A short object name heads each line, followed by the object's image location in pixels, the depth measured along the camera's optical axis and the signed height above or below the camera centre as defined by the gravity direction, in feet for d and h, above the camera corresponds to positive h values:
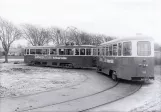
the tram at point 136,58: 40.75 -0.81
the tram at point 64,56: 80.84 -0.48
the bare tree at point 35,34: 161.38 +15.86
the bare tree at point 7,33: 129.70 +13.50
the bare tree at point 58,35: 174.19 +16.14
